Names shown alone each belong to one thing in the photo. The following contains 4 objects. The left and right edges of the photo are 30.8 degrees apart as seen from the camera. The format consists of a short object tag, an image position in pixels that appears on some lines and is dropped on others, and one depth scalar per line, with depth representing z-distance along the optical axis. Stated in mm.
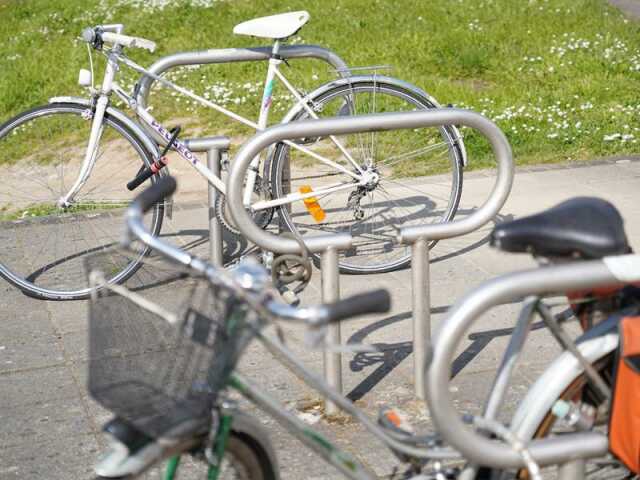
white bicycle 5582
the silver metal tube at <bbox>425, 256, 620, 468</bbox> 2543
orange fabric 2691
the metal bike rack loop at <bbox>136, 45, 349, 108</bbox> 5629
